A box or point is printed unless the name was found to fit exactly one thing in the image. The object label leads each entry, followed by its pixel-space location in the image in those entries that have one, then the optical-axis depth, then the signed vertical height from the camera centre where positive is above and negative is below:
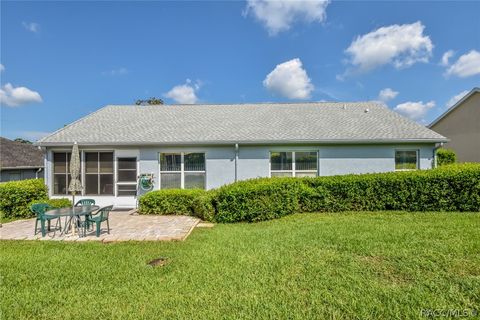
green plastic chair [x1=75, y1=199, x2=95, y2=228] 8.02 -1.20
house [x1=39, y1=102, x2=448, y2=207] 10.83 +0.36
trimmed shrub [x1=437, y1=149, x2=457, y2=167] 15.55 +0.40
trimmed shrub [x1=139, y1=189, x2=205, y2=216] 9.46 -1.46
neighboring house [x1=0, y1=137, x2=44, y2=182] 17.14 +0.50
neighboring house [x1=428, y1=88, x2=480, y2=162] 17.66 +2.87
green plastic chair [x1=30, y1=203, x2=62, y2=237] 6.44 -1.24
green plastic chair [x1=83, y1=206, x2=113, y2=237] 6.51 -1.44
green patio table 6.40 -1.24
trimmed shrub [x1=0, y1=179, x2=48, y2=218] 9.41 -1.21
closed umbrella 6.73 -0.06
